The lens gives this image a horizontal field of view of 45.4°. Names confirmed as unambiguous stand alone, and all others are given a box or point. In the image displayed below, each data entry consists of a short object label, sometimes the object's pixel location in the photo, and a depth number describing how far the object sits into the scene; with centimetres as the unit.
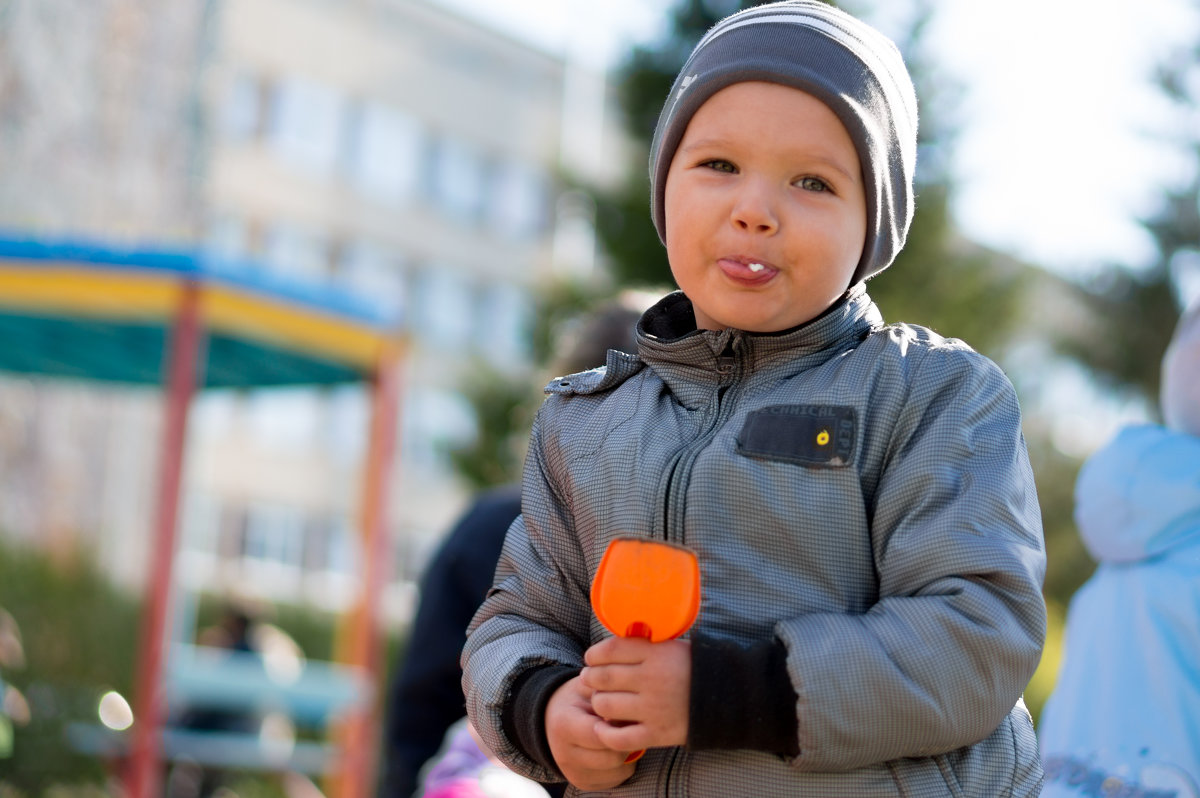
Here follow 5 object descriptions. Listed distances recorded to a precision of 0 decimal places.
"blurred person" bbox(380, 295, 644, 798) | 329
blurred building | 2909
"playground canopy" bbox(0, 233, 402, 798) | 616
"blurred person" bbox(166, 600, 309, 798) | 1005
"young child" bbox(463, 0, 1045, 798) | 128
